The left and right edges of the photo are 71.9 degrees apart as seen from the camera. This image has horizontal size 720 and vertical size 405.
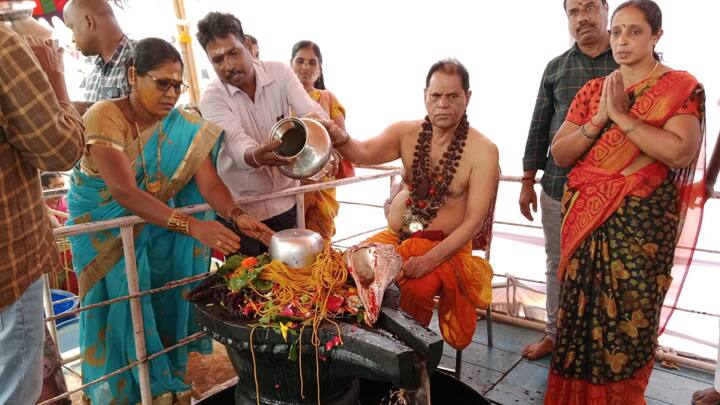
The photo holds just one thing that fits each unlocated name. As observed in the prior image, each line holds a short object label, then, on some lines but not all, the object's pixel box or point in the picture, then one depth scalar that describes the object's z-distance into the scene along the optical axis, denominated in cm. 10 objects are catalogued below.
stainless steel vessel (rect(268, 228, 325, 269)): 182
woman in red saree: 220
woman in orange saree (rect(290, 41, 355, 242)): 353
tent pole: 509
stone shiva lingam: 148
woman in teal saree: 204
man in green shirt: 278
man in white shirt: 260
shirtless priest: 245
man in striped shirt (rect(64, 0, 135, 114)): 285
